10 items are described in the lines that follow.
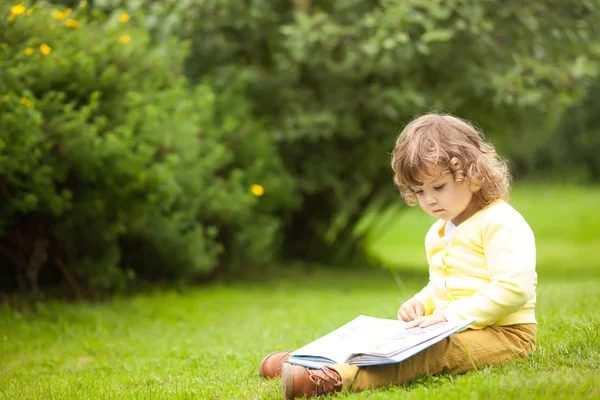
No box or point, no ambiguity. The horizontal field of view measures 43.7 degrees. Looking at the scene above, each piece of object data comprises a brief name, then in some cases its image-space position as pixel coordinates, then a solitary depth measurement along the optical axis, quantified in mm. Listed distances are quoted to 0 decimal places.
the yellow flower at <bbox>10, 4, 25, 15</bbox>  6129
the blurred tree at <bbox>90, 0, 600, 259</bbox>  8500
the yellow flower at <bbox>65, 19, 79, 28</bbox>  6812
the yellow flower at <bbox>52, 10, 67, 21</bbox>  6797
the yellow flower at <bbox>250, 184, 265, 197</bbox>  8805
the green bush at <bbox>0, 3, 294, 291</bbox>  6289
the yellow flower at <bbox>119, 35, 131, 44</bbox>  7152
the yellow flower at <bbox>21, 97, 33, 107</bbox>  5949
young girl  3225
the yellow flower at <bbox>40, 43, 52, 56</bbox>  6289
